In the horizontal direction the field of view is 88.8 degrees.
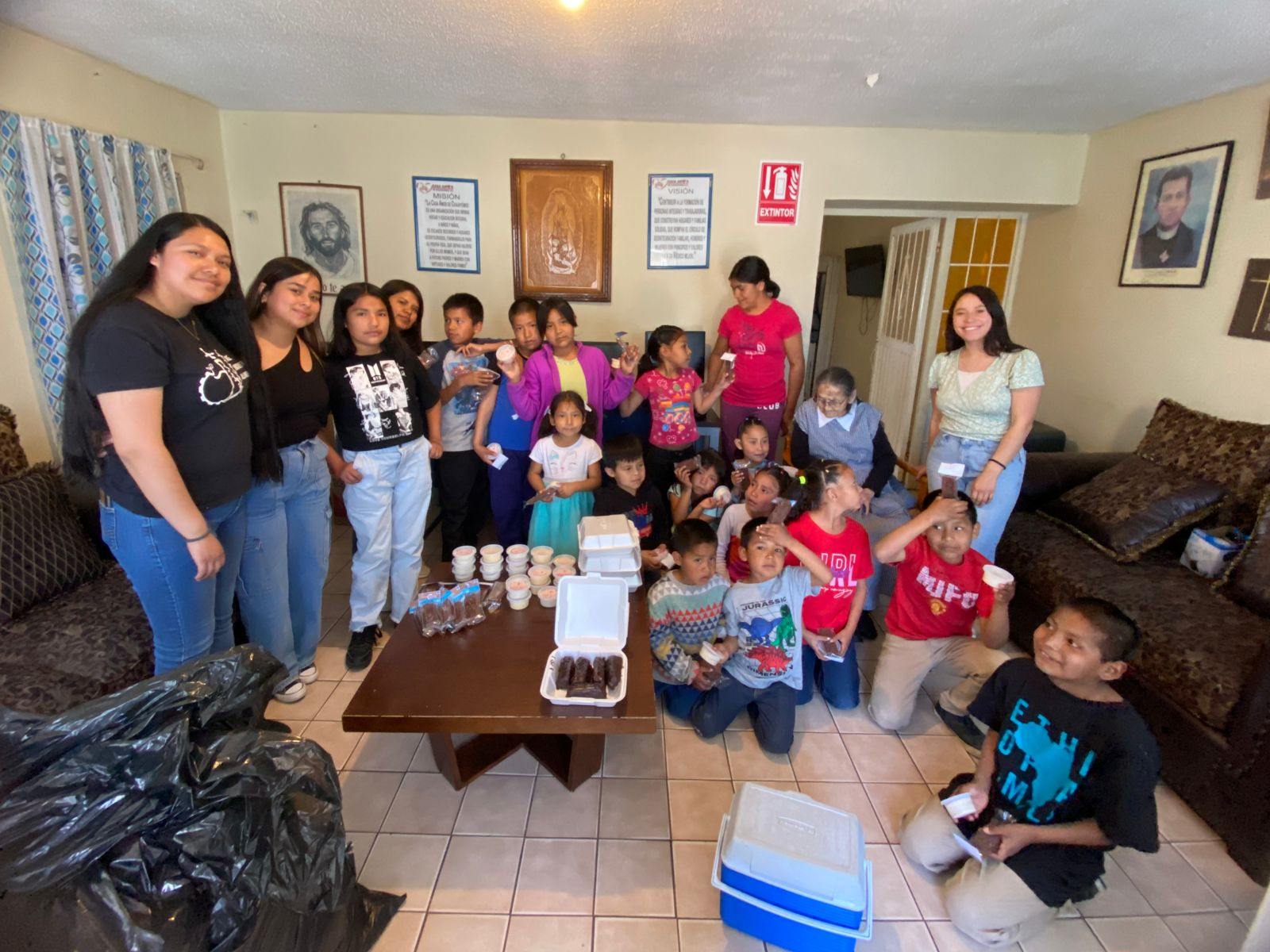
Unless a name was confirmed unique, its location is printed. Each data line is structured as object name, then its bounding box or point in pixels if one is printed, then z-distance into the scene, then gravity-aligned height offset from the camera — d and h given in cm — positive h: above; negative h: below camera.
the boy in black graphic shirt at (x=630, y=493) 250 -70
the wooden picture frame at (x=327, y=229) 355 +38
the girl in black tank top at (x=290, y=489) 182 -56
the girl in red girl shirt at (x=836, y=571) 209 -82
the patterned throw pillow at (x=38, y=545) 188 -75
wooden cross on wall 250 +9
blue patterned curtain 224 +26
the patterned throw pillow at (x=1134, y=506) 232 -66
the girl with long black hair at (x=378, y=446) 212 -49
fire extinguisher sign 351 +65
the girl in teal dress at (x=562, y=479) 255 -66
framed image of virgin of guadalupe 352 +42
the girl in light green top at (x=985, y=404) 225 -29
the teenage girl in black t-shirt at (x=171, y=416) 136 -27
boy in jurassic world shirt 197 -99
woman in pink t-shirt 311 -21
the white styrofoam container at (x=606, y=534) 202 -69
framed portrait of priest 272 +46
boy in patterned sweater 200 -94
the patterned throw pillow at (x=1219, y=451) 229 -46
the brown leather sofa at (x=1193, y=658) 160 -91
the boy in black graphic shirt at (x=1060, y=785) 133 -97
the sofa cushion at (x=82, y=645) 168 -94
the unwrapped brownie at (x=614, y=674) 165 -91
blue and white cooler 131 -113
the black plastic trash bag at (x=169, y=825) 92 -80
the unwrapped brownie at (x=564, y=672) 163 -91
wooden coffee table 154 -94
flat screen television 502 +36
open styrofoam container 175 -85
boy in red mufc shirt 200 -96
